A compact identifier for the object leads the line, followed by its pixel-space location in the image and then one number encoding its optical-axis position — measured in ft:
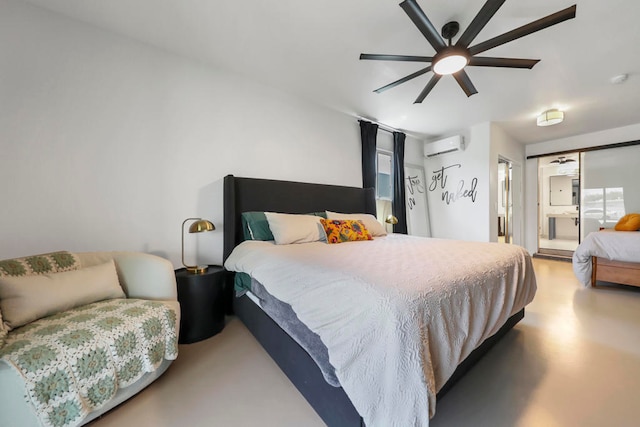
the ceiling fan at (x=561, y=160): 19.54
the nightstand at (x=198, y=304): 6.01
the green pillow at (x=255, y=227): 7.70
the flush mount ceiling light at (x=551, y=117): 10.91
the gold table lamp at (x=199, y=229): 6.28
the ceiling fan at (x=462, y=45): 4.39
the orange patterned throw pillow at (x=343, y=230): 7.88
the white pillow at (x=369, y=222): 9.32
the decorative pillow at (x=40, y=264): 4.21
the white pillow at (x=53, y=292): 3.80
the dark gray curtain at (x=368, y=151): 12.23
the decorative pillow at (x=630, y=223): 10.50
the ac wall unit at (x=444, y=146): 13.65
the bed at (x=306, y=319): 3.21
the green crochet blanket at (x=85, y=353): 3.10
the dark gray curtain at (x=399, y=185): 13.47
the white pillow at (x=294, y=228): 7.43
